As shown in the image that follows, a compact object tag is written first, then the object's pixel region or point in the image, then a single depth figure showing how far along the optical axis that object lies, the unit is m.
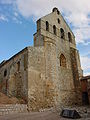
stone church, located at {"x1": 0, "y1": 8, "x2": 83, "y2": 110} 13.21
